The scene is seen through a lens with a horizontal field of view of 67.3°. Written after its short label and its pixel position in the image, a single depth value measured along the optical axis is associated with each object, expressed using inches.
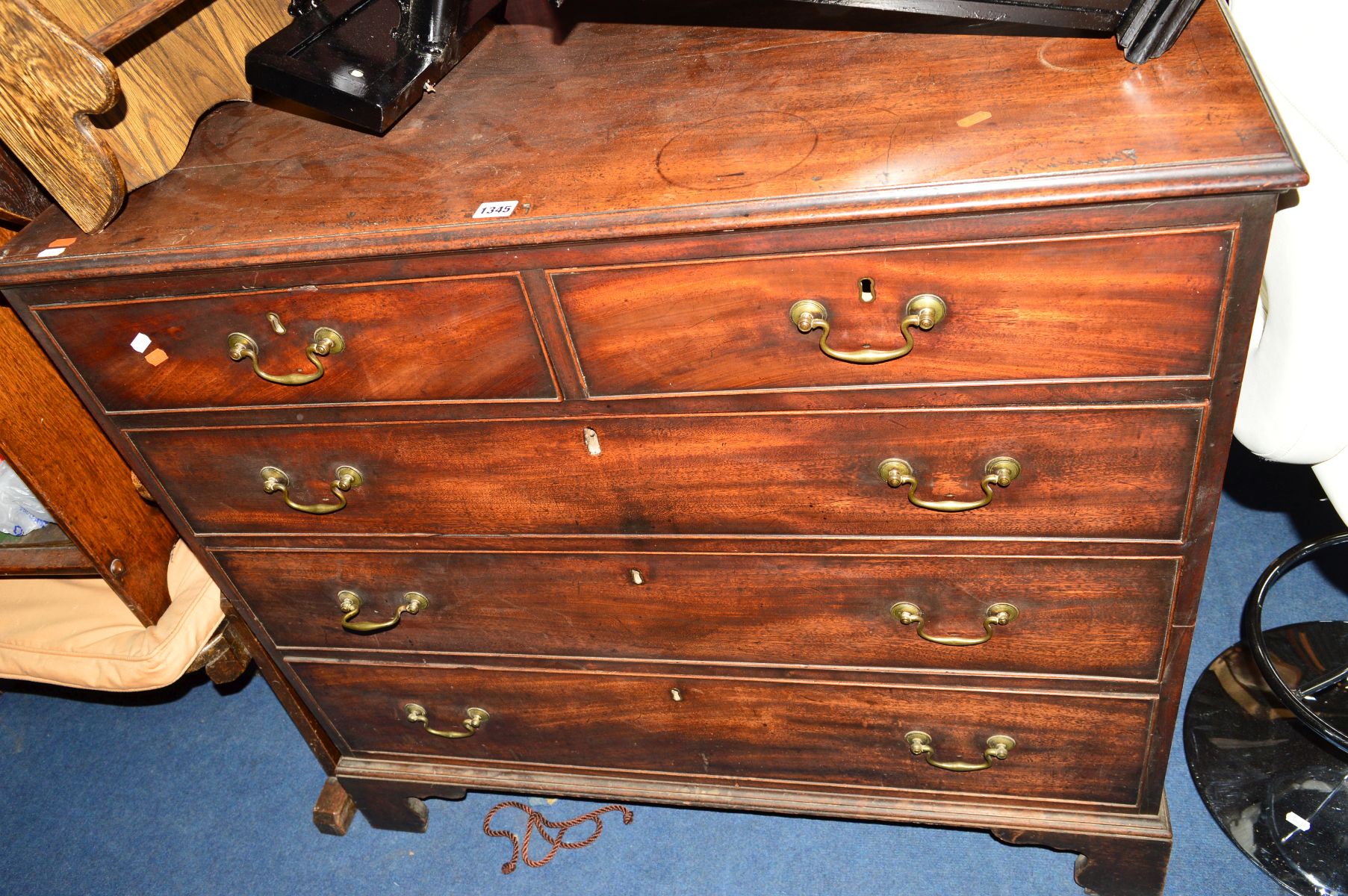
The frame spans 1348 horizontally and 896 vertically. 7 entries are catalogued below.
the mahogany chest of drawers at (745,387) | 40.1
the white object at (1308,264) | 47.4
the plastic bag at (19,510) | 75.1
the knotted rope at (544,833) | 72.5
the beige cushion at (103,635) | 71.7
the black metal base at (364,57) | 48.9
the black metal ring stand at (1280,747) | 62.5
